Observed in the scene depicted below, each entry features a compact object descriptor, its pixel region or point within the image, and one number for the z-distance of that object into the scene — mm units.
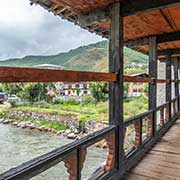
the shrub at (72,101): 17369
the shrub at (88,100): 17083
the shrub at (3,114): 17057
